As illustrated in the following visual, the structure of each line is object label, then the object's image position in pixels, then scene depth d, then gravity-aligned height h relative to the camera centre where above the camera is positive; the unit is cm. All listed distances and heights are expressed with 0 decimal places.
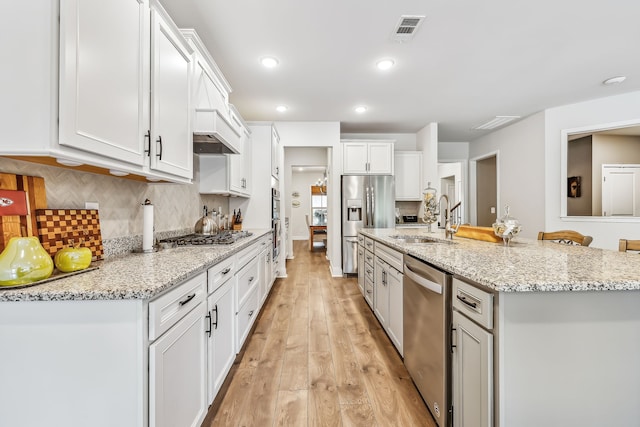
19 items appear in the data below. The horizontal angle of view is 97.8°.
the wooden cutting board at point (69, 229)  123 -7
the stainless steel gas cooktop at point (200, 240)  206 -19
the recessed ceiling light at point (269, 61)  285 +160
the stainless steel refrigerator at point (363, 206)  484 +16
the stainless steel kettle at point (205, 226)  269 -11
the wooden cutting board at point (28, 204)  106 +5
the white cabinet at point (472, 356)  102 -57
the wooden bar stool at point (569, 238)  217 -19
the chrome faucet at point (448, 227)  231 -10
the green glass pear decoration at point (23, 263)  91 -16
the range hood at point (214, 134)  197 +62
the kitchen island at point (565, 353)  99 -50
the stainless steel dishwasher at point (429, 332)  131 -64
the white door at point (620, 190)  494 +46
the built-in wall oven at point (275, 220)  408 -8
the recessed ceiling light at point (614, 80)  338 +166
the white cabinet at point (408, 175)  543 +78
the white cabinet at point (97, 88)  89 +49
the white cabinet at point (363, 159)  500 +101
